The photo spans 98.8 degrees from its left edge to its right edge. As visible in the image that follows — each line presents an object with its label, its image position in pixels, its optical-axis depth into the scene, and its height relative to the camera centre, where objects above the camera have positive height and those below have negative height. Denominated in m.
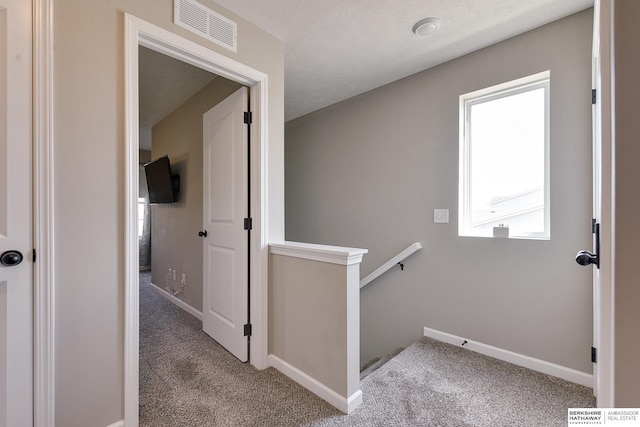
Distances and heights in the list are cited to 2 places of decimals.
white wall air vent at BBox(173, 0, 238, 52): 1.55 +1.15
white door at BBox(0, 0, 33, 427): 1.11 -0.01
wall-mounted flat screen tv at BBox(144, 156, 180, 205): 3.33 +0.41
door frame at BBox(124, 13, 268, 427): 1.36 +0.24
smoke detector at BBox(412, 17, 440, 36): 1.84 +1.29
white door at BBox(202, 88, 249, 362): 2.07 -0.08
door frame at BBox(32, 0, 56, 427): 1.16 -0.01
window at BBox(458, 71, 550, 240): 1.99 +0.41
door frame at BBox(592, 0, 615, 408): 0.60 -0.01
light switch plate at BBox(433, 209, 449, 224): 2.37 -0.03
